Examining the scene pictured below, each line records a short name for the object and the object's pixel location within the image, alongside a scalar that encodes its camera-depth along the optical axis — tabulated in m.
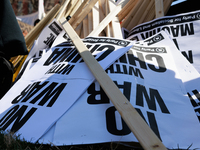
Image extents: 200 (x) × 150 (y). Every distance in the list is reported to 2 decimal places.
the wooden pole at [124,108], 0.92
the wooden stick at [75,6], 3.00
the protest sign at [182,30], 1.90
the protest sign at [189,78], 1.42
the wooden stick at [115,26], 2.34
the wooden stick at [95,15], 2.52
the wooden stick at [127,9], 2.79
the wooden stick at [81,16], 2.59
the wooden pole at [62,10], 2.81
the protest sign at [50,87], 1.26
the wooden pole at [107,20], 2.31
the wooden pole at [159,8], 2.47
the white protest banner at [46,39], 2.33
